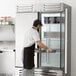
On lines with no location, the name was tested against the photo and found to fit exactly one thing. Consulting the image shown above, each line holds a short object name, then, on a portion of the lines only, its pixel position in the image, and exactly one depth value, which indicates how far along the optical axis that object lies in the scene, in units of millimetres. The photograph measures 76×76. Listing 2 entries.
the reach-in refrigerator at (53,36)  4129
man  3818
